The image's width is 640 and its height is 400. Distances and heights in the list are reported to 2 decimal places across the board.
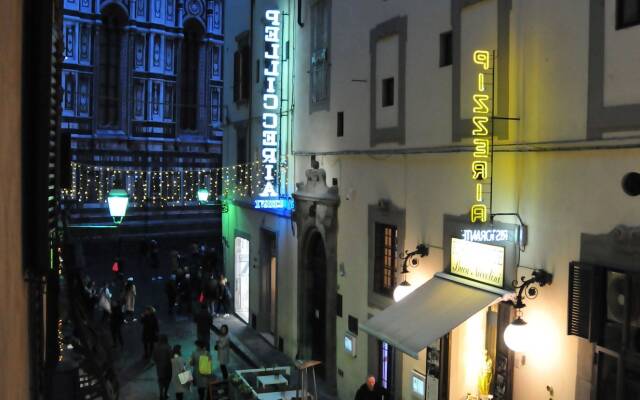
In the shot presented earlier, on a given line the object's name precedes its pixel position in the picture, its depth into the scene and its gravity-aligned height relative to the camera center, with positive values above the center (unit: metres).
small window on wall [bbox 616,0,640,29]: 8.60 +2.20
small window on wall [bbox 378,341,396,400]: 13.98 -3.81
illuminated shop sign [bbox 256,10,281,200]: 19.92 +2.40
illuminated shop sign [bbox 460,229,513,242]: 10.51 -0.78
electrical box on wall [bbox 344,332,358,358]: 15.34 -3.63
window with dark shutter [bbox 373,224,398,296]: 14.30 -1.60
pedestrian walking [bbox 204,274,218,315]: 23.09 -3.73
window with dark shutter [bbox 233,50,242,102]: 24.45 +3.78
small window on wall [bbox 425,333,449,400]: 11.98 -3.28
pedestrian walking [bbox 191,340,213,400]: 14.77 -4.06
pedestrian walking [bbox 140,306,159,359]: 18.23 -4.07
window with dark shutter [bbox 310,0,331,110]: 17.25 +3.34
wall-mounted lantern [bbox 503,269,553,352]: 9.84 -2.00
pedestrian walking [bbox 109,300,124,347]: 19.27 -4.04
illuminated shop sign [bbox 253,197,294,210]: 19.03 -0.61
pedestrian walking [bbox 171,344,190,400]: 14.62 -4.10
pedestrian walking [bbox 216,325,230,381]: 16.89 -4.13
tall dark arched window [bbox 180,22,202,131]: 42.03 +6.57
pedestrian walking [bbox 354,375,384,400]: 11.98 -3.66
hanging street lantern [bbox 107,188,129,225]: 12.86 -0.44
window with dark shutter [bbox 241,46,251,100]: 23.34 +3.75
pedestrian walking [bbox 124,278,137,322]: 21.72 -3.74
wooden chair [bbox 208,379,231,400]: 14.20 -4.37
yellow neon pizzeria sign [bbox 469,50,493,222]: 10.58 +0.77
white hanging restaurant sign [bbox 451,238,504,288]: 10.67 -1.26
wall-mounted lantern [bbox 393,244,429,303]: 12.84 -1.62
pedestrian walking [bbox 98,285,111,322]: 20.73 -3.77
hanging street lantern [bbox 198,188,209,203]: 26.48 -0.54
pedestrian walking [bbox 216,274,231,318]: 23.67 -3.95
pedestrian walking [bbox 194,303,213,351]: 18.28 -3.88
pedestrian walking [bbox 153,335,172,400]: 14.93 -4.00
